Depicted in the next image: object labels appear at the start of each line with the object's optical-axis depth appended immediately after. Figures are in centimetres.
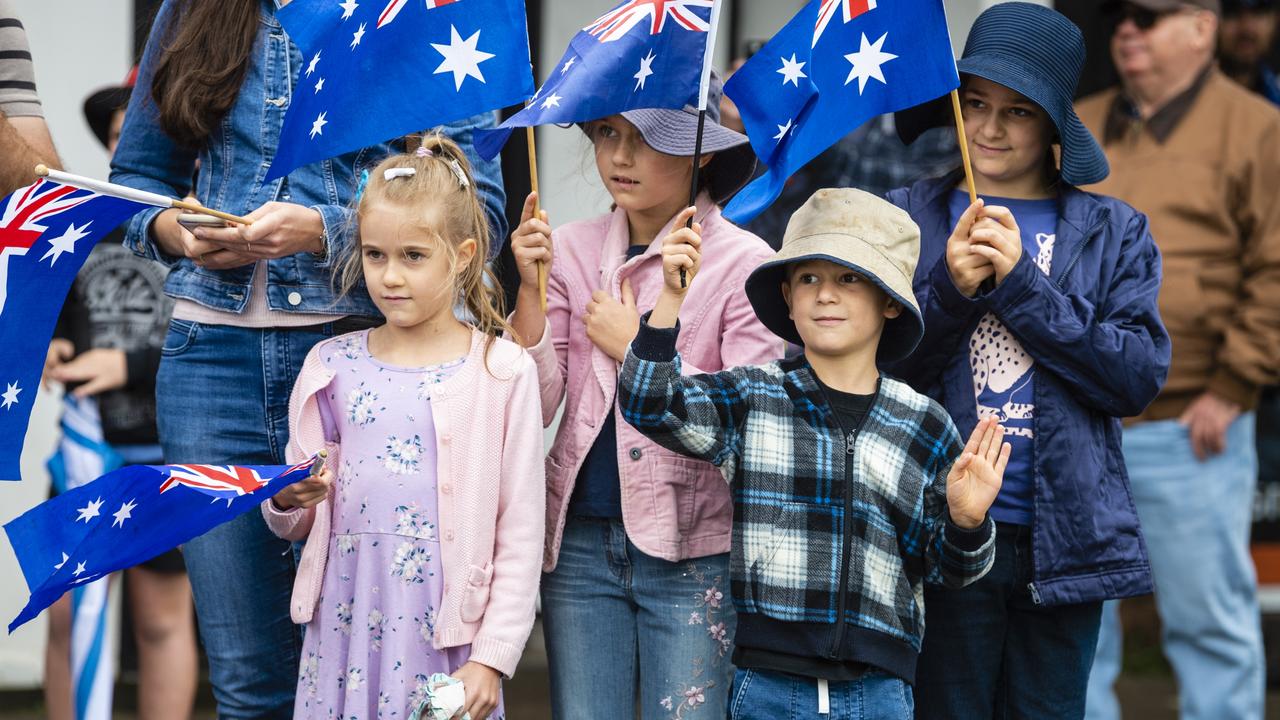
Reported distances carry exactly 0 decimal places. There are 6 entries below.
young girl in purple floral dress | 606
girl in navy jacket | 636
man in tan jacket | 948
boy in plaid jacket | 598
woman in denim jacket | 629
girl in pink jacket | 647
